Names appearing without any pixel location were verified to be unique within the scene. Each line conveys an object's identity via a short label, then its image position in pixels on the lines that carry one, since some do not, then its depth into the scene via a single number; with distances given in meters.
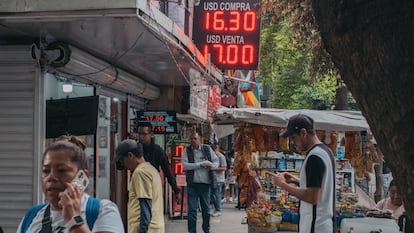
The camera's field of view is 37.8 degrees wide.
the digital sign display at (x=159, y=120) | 10.65
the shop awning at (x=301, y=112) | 9.34
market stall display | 9.44
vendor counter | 5.81
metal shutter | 6.81
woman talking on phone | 2.70
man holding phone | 4.84
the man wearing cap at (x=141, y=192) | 5.51
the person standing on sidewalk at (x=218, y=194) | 14.50
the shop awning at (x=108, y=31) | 5.45
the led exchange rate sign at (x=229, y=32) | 14.27
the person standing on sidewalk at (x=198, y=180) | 10.60
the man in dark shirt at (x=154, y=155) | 8.86
